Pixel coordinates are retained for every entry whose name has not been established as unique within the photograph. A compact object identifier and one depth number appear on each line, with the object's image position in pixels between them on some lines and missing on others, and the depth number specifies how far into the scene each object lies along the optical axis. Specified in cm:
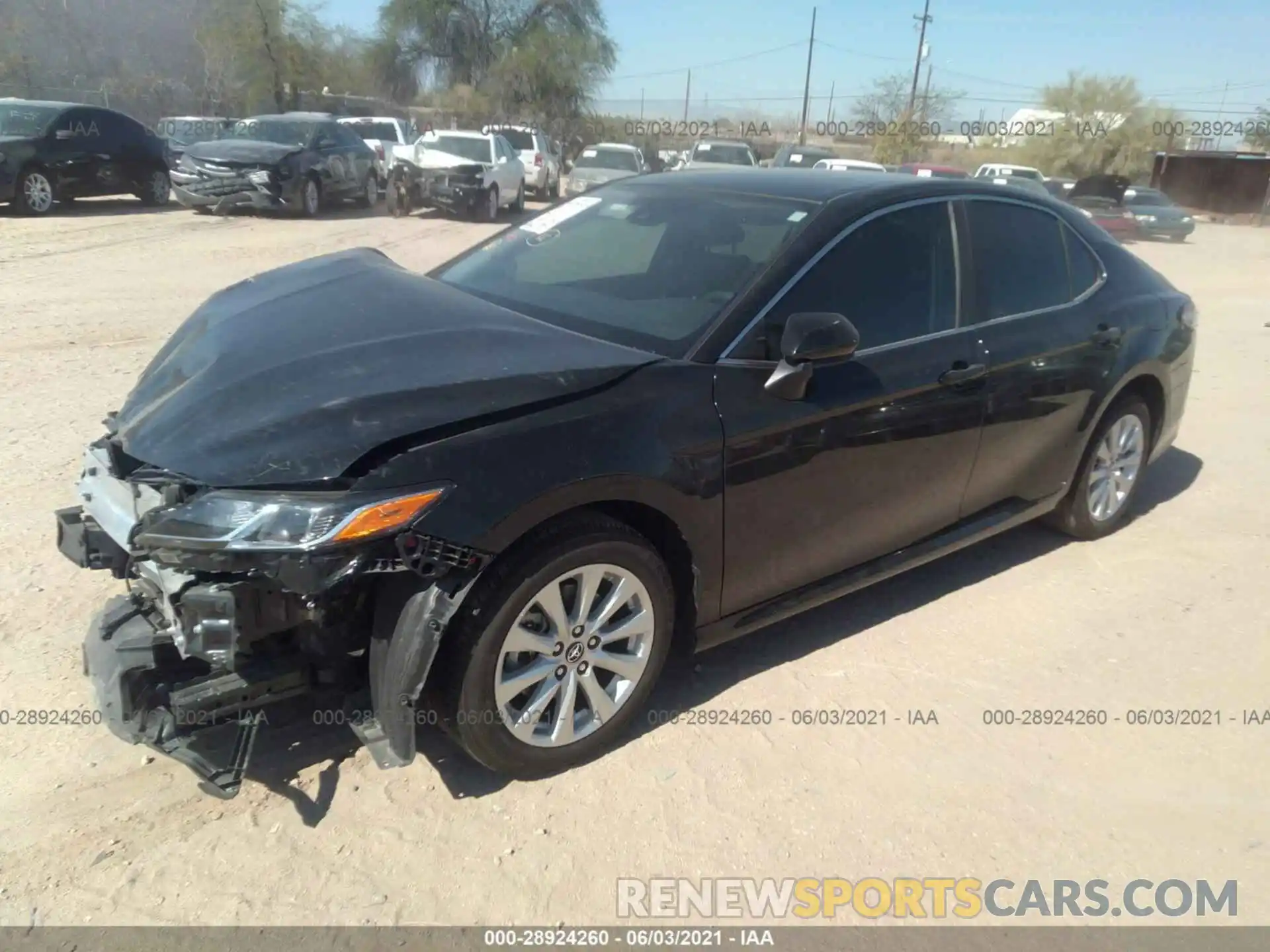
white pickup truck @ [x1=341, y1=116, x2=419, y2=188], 2242
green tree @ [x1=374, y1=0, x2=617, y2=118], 4291
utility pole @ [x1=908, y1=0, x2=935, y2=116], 4853
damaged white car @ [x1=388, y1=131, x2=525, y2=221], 1695
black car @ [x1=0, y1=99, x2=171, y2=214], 1412
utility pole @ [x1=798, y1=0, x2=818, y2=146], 5387
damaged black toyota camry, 248
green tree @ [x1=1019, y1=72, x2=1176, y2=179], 4419
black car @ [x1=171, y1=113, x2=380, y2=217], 1516
